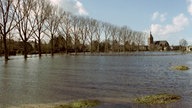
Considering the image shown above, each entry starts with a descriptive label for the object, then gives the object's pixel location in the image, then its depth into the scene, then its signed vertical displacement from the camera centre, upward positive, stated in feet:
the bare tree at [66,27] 183.02 +32.10
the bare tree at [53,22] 160.73 +33.11
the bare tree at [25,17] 117.72 +27.75
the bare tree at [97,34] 230.80 +28.15
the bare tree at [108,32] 251.00 +33.78
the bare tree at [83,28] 209.64 +32.52
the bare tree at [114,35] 261.30 +29.63
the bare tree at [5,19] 99.04 +22.90
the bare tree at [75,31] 198.39 +28.46
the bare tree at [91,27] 220.90 +37.27
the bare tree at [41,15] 137.97 +36.08
